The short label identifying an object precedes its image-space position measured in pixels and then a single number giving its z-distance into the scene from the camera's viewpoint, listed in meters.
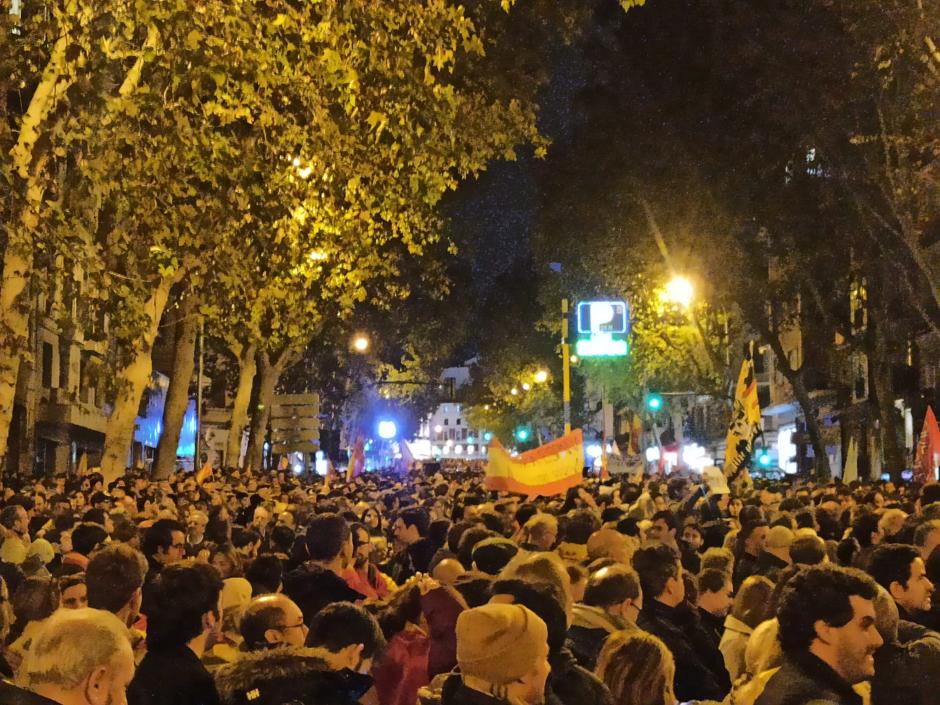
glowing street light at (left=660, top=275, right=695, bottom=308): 30.58
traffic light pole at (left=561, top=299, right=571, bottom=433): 26.91
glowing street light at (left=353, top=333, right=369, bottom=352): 44.66
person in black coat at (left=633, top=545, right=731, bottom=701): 5.94
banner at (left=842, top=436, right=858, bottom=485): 29.27
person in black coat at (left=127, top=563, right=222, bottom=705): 4.36
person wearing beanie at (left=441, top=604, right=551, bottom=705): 3.73
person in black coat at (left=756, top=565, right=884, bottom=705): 3.93
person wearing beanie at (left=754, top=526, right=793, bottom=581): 8.50
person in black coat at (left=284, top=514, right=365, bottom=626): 6.88
